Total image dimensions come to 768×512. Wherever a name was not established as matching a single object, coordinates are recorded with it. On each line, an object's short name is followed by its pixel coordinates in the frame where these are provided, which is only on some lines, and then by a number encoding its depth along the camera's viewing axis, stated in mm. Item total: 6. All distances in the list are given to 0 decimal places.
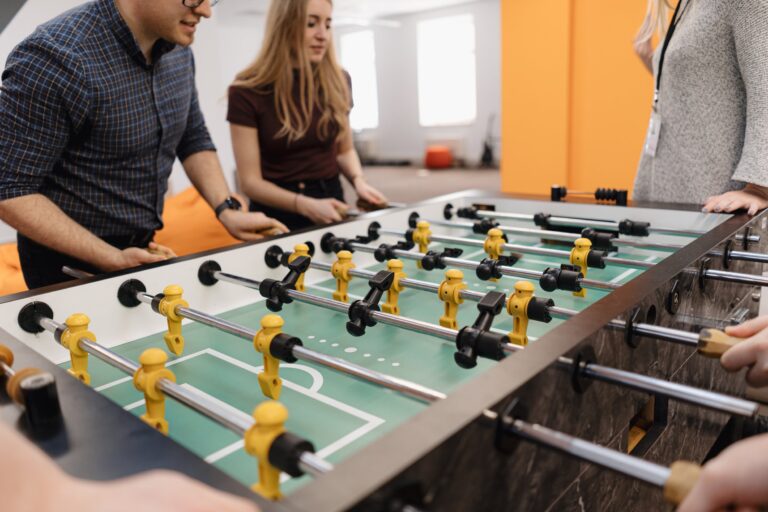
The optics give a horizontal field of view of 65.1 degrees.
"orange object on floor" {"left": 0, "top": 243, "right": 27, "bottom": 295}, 2761
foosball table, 612
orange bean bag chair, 3434
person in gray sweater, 1685
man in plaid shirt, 1515
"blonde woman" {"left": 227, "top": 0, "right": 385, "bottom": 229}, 2322
